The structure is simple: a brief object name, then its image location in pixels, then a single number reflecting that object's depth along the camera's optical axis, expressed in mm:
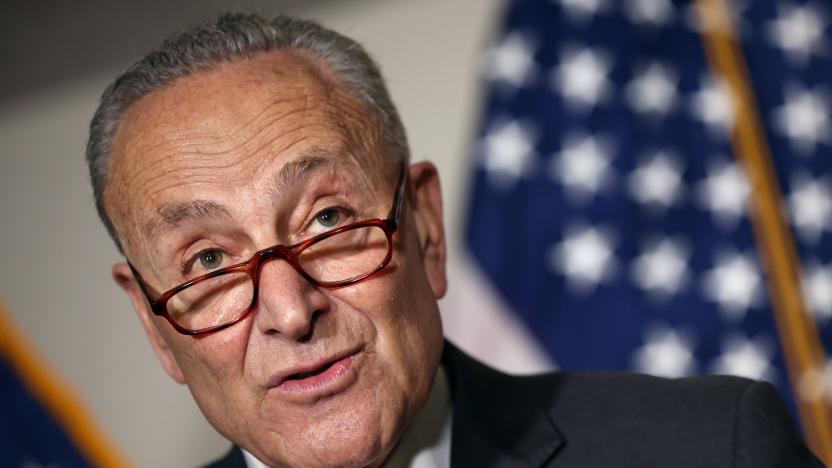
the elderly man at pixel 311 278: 1640
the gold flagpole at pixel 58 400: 4020
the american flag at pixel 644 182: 3674
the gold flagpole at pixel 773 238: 3590
